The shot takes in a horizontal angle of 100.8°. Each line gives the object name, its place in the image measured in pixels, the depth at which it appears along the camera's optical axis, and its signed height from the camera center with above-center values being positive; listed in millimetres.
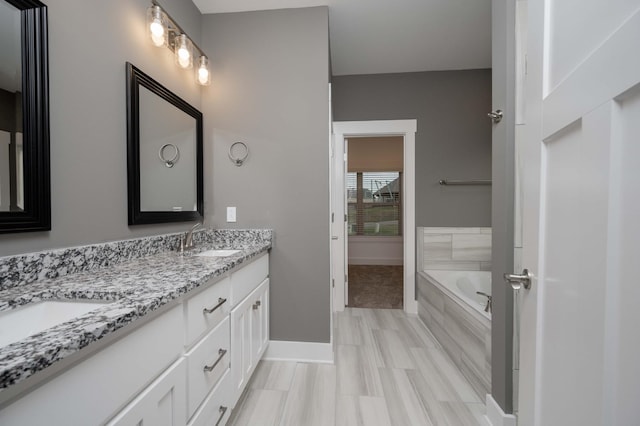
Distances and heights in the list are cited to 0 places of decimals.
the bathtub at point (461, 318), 1616 -853
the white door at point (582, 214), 432 -12
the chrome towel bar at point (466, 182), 2884 +286
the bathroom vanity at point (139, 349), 472 -355
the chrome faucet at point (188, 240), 1705 -215
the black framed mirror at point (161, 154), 1370 +322
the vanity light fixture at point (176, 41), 1482 +1037
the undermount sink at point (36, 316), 701 -312
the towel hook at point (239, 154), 2021 +407
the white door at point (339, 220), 2939 -143
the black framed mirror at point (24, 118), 855 +299
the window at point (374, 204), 5562 +79
